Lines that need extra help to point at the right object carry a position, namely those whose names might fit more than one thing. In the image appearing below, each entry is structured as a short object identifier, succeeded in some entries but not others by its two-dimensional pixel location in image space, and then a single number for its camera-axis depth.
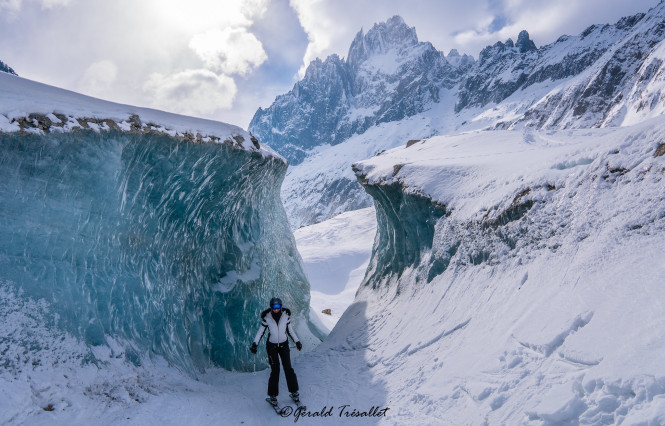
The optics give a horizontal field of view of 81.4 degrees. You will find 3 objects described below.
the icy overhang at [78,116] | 5.63
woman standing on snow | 6.61
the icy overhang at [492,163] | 5.90
